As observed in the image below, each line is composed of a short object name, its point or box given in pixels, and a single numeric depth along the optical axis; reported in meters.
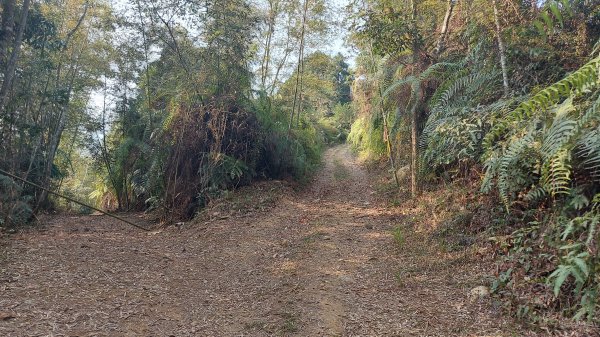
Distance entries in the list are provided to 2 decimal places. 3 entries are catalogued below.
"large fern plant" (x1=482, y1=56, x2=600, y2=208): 3.79
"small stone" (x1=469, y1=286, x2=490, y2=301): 3.91
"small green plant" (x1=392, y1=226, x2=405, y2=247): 5.94
